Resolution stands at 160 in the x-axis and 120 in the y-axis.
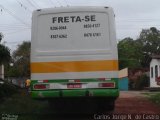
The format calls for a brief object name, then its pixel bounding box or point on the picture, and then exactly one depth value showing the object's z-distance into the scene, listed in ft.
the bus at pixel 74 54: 49.16
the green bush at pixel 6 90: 75.36
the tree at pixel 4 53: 77.66
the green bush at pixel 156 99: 78.24
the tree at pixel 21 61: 217.62
